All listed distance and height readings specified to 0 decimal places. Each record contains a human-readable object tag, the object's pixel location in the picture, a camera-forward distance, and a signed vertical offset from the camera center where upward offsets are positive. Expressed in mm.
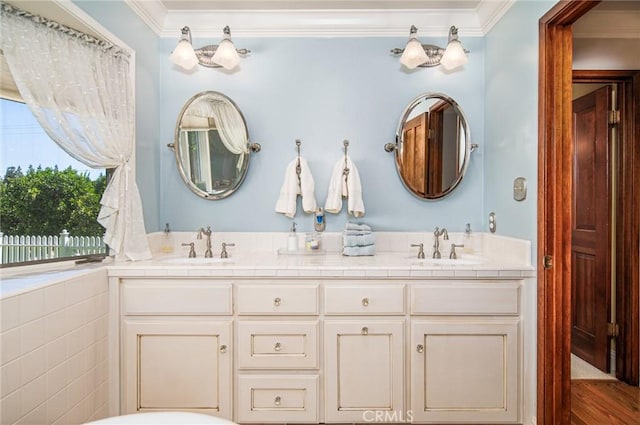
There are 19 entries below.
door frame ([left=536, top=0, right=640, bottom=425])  1595 -30
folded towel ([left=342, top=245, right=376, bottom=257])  2092 -240
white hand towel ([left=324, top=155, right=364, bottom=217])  2209 +134
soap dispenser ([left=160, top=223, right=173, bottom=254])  2281 -186
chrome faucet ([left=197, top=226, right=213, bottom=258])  2159 -164
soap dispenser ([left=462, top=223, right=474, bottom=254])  2285 -203
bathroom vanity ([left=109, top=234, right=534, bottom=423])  1740 -663
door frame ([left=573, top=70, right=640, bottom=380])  2281 -68
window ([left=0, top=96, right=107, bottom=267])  1458 +68
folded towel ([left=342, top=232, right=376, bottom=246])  2094 -176
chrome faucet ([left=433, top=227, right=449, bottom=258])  2156 -176
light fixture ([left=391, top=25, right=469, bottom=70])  2126 +970
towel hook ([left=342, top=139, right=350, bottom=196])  2234 +256
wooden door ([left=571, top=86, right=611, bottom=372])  2387 -134
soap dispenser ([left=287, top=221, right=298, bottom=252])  2209 -205
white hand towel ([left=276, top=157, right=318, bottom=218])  2221 +128
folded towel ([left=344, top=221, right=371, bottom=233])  2127 -100
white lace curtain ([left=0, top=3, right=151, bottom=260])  1408 +514
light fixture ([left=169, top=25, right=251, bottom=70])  2123 +970
